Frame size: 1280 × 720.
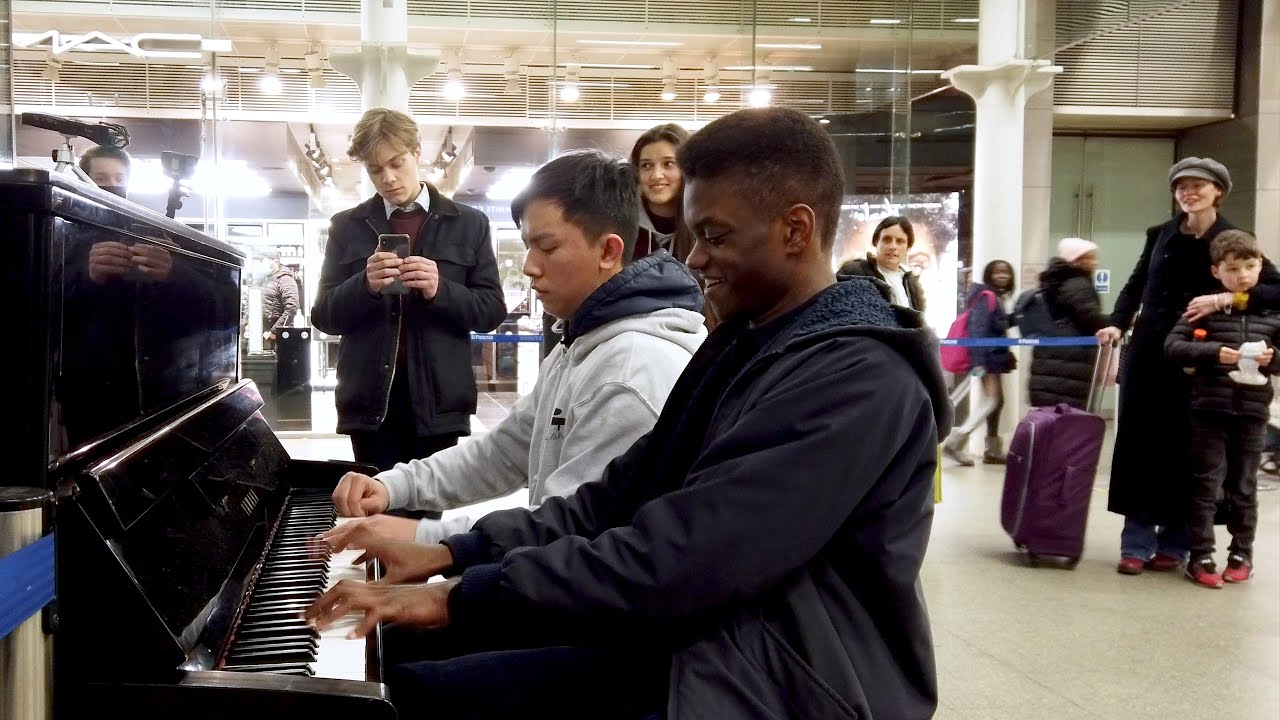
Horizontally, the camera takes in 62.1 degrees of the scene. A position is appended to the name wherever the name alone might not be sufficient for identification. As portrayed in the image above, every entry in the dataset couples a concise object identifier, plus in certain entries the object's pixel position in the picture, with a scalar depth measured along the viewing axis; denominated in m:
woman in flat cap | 4.43
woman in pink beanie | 5.85
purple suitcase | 4.67
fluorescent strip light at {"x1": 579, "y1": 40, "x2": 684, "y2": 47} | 7.54
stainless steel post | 0.96
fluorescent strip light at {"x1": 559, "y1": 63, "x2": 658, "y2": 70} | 7.13
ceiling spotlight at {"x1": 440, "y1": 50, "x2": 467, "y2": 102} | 8.39
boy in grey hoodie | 1.72
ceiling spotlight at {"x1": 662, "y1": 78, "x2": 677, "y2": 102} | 7.46
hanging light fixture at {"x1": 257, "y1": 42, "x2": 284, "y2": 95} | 8.25
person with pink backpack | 7.40
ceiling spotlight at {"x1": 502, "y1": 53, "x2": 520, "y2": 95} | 8.25
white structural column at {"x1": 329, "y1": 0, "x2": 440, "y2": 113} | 7.13
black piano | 1.06
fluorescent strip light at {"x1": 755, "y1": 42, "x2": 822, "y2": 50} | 7.20
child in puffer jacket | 4.30
